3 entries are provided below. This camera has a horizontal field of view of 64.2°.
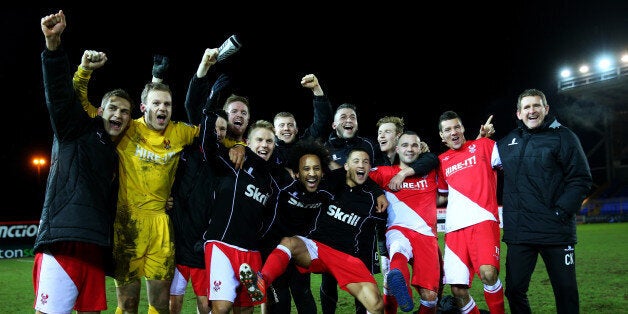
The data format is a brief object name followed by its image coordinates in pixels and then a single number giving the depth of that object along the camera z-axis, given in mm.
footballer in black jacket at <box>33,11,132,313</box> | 3730
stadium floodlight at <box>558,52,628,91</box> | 34969
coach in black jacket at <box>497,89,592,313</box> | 4906
